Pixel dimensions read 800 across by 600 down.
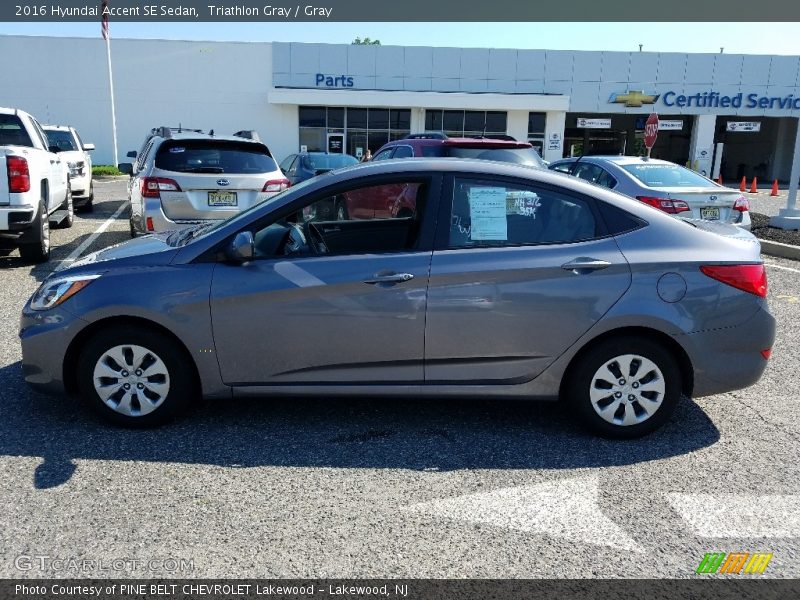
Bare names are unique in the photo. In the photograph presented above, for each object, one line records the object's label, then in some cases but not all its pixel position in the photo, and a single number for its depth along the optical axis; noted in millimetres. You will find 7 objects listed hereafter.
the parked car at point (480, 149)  9062
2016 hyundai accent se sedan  3783
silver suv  7582
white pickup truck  7867
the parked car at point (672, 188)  8484
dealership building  34031
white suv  13578
